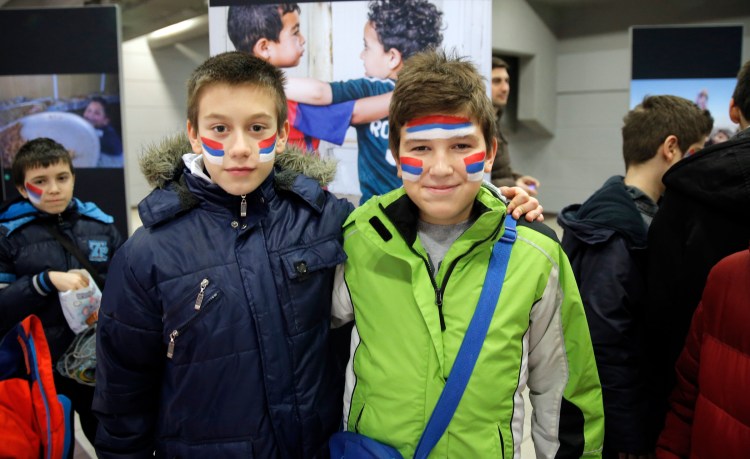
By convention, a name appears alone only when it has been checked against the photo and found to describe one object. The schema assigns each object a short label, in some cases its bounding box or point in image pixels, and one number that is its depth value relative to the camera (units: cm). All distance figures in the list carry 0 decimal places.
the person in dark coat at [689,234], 143
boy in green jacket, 127
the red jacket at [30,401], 165
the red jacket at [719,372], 121
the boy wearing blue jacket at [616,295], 167
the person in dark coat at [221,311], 131
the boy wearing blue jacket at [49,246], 209
